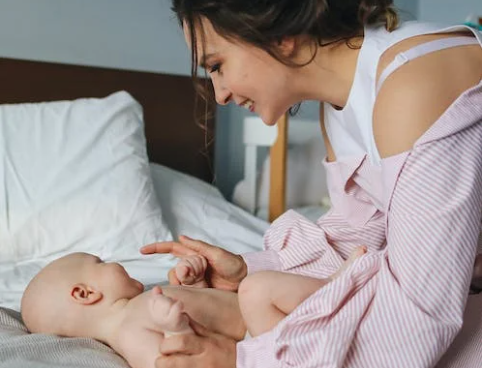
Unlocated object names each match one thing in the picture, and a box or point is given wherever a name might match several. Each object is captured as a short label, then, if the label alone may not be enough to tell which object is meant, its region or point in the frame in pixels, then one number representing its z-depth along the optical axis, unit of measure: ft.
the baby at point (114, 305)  2.72
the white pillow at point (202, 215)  5.95
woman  2.16
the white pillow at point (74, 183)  5.07
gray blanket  2.46
